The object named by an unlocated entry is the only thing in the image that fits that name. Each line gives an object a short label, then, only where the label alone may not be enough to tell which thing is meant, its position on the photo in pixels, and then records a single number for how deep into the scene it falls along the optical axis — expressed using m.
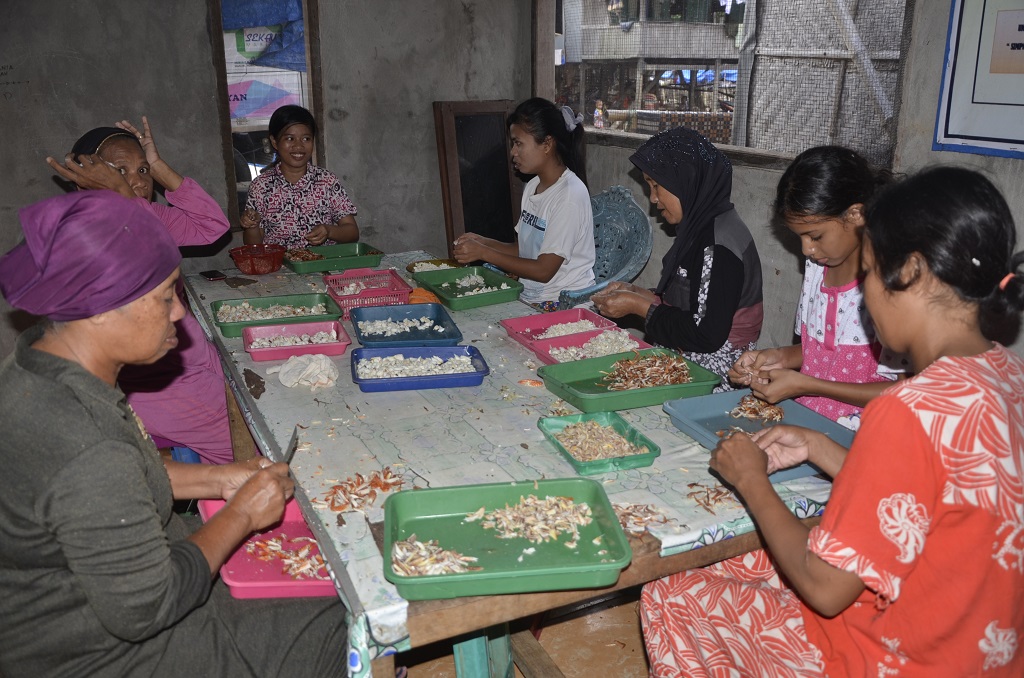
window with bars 3.99
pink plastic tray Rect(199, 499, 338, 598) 1.91
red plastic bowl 4.48
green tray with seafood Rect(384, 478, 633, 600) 1.59
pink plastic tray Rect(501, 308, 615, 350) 3.45
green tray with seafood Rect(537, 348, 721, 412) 2.55
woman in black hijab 3.23
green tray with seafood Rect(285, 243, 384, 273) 4.54
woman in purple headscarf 1.55
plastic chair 4.59
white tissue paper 2.83
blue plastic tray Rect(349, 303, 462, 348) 3.14
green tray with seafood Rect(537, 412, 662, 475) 2.14
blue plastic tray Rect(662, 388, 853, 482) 2.34
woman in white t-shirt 4.39
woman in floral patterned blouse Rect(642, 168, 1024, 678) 1.48
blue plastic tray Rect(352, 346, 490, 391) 2.76
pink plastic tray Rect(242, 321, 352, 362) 3.10
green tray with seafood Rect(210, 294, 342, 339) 3.40
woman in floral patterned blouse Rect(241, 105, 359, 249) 5.04
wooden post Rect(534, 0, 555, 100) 6.67
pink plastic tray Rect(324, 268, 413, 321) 3.85
